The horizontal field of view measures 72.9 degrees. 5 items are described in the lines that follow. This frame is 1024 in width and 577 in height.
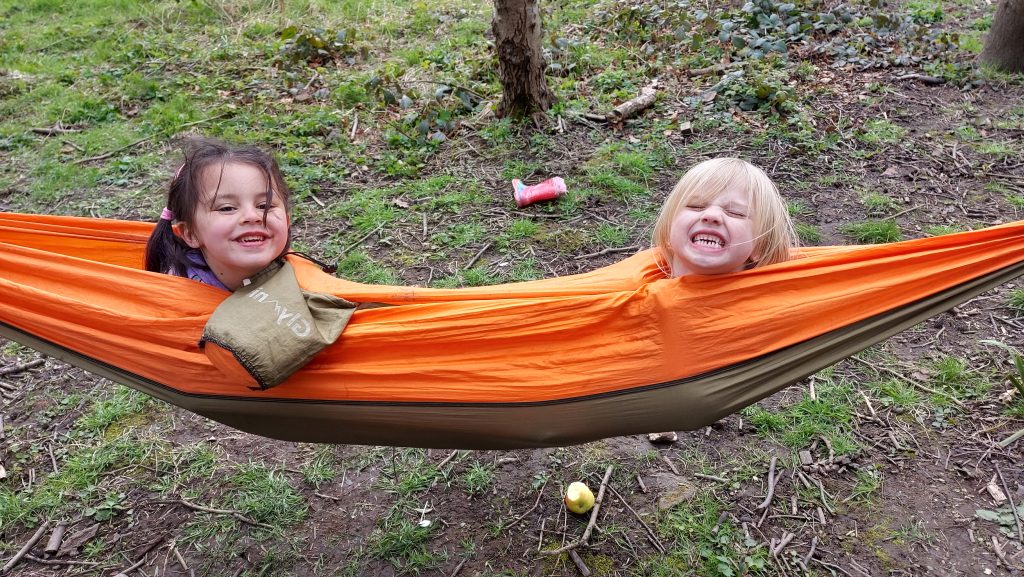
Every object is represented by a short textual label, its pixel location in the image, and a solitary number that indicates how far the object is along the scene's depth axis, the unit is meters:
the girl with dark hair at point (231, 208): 1.81
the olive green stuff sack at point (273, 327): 1.65
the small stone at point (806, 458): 2.53
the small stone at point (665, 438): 2.69
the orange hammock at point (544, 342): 1.73
